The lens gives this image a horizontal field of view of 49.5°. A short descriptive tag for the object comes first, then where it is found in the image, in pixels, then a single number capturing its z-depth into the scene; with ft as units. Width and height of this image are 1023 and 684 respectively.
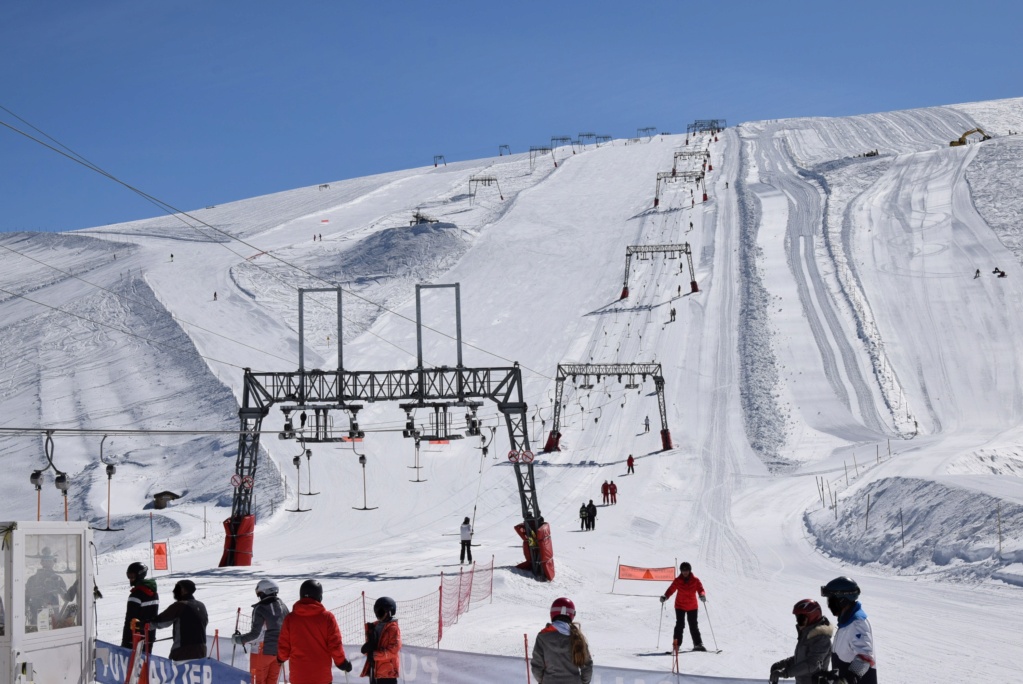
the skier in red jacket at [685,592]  52.13
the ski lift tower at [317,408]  105.91
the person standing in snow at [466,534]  99.35
